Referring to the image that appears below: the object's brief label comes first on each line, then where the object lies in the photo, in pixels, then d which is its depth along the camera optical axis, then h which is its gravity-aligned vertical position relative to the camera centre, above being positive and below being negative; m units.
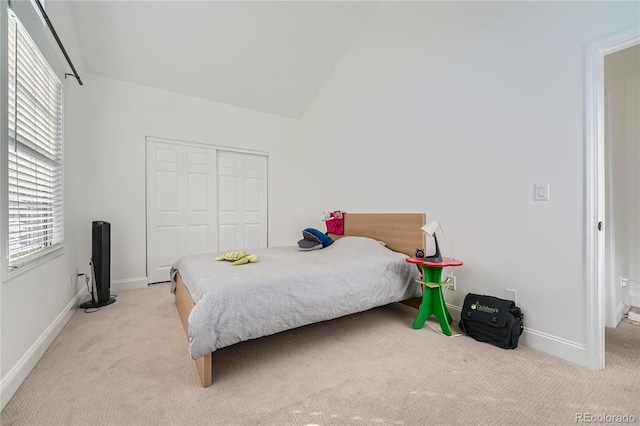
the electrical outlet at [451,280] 2.45 -0.59
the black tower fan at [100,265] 2.75 -0.51
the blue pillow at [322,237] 3.10 -0.26
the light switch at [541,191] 1.91 +0.16
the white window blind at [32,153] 1.54 +0.40
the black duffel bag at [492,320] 1.90 -0.75
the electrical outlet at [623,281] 2.56 -0.62
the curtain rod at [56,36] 1.90 +1.38
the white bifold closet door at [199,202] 3.65 +0.17
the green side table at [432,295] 2.18 -0.65
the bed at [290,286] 1.52 -0.49
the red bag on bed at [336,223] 3.65 -0.12
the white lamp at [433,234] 2.21 -0.16
